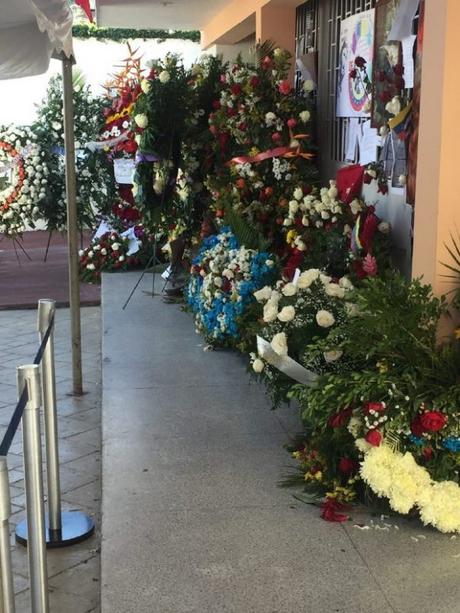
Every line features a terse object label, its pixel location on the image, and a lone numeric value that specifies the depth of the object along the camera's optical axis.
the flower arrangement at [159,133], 6.96
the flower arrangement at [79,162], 10.16
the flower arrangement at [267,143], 6.21
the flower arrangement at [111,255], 9.51
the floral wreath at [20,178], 10.12
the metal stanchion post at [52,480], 3.31
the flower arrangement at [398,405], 3.13
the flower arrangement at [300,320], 3.78
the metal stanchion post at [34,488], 2.36
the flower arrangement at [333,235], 4.91
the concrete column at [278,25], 7.24
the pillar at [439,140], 3.32
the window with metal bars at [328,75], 6.37
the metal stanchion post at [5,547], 1.80
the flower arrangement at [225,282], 5.47
